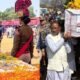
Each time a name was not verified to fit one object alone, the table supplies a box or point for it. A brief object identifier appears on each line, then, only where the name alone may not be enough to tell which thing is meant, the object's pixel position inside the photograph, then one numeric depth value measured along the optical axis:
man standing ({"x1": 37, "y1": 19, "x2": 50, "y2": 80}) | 3.00
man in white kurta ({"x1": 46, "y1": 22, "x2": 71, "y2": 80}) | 2.82
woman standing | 2.91
